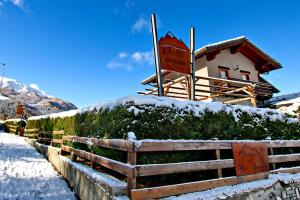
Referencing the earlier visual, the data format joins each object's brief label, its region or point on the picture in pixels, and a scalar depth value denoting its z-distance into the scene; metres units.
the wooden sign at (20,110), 26.09
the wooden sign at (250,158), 5.16
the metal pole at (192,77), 7.85
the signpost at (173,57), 7.01
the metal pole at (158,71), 6.94
